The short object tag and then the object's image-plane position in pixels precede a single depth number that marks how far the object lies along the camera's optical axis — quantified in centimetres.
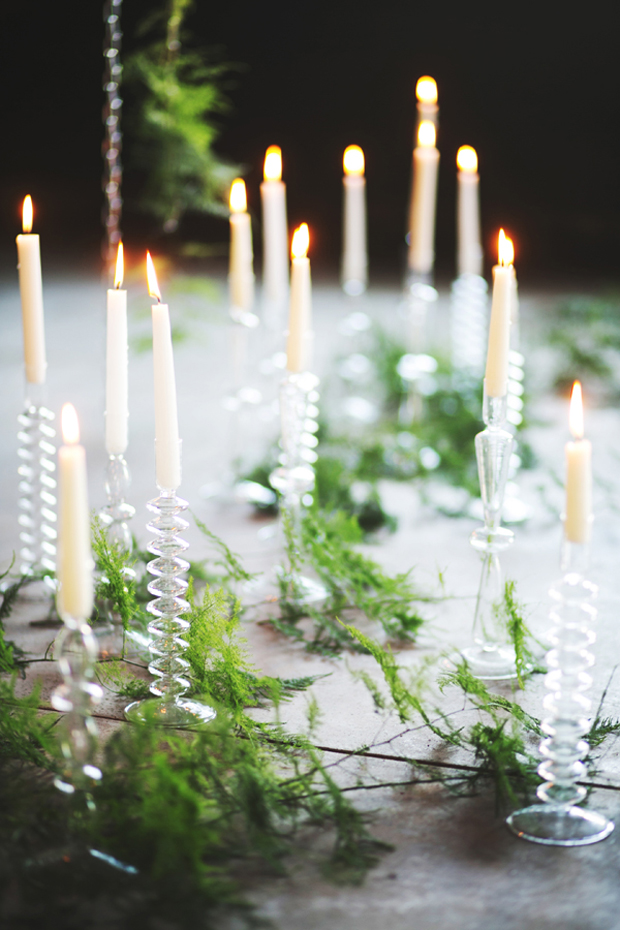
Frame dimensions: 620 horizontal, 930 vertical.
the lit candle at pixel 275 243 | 221
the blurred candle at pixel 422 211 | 239
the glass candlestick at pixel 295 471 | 195
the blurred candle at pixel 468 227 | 258
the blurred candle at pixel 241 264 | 223
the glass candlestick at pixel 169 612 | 168
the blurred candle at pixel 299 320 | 193
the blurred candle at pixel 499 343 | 174
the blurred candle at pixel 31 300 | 186
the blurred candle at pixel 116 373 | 174
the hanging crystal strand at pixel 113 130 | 213
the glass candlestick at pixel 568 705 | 153
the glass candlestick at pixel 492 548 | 177
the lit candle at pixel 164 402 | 166
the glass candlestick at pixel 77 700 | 149
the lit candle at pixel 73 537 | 146
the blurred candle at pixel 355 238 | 245
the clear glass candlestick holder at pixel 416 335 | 243
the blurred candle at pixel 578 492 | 152
